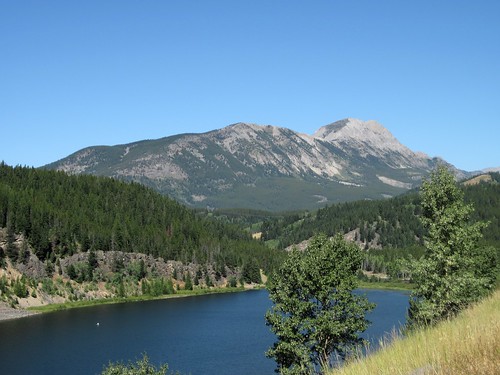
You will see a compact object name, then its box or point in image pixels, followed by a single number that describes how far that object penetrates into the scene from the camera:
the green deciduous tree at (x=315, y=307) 47.16
